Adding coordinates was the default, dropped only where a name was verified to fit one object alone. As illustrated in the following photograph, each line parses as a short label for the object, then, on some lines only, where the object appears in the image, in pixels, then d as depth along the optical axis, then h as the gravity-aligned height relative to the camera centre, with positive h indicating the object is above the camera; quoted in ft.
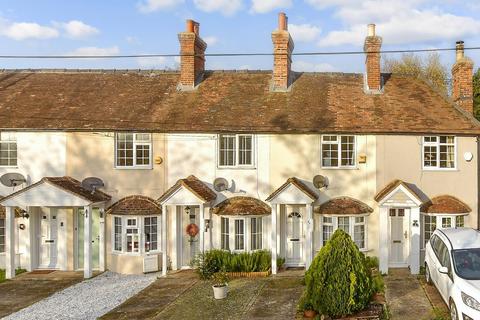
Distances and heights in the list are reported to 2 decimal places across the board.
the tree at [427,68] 127.54 +25.90
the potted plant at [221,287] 44.78 -11.59
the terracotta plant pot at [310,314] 37.86 -11.91
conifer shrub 35.78 -8.89
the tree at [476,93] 110.01 +15.99
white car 32.09 -8.20
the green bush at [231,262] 54.24 -11.21
